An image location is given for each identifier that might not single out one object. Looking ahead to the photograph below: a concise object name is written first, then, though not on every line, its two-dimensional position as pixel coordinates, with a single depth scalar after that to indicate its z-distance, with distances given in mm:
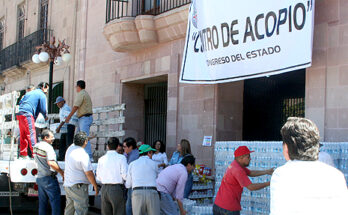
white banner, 7852
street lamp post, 13334
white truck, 8367
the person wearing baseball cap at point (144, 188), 6824
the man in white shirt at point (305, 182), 2771
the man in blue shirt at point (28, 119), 8836
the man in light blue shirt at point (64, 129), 10185
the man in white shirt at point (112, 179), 7281
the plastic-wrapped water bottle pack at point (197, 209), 7453
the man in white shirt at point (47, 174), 7873
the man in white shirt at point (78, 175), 7422
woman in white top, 10956
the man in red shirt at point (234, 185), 5785
